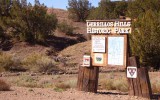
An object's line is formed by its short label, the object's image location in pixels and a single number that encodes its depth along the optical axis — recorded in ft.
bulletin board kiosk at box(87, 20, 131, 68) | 35.20
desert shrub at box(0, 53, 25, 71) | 71.08
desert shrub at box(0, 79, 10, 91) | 36.01
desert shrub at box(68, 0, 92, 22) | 145.27
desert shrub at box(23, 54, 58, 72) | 69.85
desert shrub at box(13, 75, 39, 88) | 45.20
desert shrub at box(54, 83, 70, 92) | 38.65
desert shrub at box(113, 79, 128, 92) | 41.60
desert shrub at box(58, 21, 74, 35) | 117.23
